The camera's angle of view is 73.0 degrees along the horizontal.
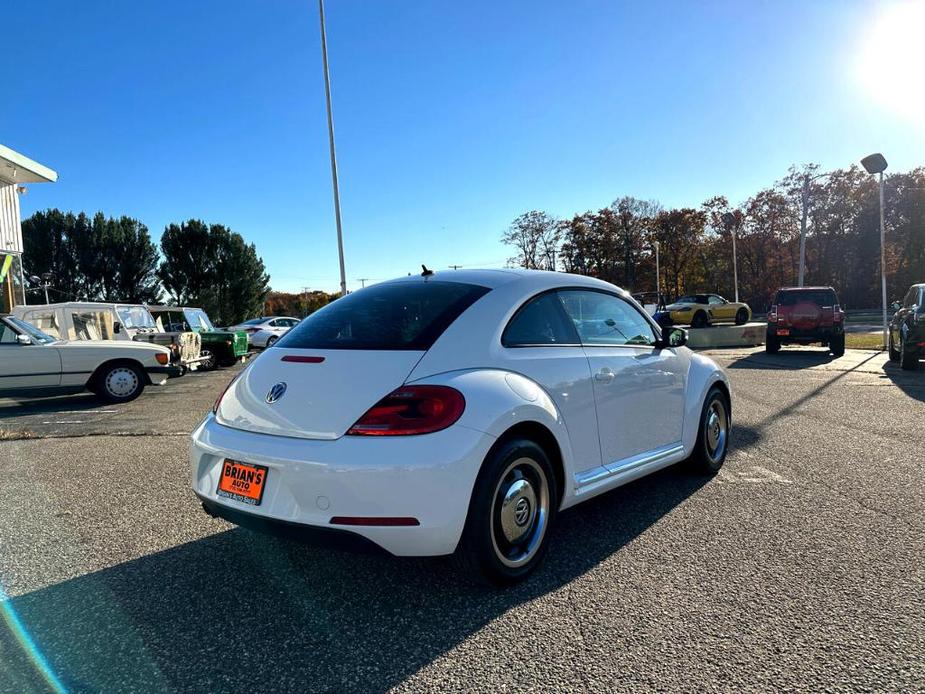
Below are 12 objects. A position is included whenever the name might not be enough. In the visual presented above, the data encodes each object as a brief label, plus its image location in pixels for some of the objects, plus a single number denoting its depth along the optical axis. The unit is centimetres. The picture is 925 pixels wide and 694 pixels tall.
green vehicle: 1753
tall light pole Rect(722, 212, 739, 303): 5412
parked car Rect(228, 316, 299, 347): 2792
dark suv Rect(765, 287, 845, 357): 1602
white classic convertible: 984
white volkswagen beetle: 260
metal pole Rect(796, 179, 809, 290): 3271
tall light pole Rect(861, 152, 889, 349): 2119
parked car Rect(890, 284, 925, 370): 1173
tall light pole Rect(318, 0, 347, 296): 2422
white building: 1739
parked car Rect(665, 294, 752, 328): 2866
